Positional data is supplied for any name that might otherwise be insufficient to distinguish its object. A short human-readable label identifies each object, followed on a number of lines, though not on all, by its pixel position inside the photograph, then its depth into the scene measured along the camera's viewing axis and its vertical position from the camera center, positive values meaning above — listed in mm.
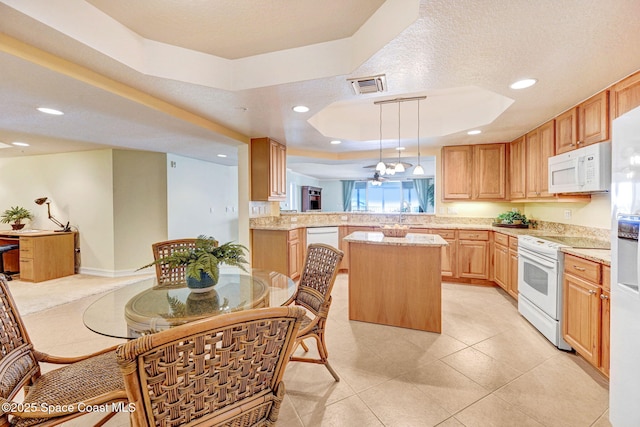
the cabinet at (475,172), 4324 +564
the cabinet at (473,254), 4180 -716
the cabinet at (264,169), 4195 +604
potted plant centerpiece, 1653 -322
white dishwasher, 4699 -463
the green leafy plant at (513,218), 4145 -172
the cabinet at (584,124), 2342 +775
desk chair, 4570 -649
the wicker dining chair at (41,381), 1006 -750
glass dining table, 1383 -551
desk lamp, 5105 -117
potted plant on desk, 5215 -129
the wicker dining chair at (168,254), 2230 -404
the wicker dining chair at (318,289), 1864 -594
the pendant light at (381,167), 3367 +491
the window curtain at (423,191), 10649 +638
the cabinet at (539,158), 3197 +605
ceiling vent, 2131 +989
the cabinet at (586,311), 1928 -786
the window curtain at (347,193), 11836 +635
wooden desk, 4574 -760
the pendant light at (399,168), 3347 +485
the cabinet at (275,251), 4191 -646
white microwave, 2283 +328
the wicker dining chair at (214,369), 719 -473
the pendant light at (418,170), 3352 +452
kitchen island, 2744 -753
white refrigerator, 1347 -348
